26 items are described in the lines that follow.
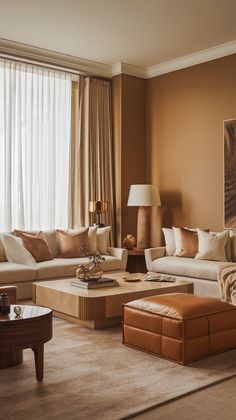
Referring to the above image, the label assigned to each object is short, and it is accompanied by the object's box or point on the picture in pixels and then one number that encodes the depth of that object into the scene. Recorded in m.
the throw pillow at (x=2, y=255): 6.50
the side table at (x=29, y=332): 3.21
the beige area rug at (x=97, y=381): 2.96
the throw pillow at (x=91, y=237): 7.24
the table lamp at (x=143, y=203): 7.60
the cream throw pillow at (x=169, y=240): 7.25
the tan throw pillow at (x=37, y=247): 6.55
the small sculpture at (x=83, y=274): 5.26
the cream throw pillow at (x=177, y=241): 7.05
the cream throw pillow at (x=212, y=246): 6.57
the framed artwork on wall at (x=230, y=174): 7.09
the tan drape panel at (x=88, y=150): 7.95
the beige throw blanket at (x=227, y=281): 5.24
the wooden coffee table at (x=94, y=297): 4.70
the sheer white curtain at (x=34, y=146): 7.12
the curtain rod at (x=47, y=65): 7.12
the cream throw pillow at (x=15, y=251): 6.36
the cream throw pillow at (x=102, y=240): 7.36
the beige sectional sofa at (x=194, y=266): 6.13
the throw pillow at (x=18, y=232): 6.74
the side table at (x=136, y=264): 7.91
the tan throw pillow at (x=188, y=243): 6.88
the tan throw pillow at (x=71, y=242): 7.00
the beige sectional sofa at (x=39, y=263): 5.90
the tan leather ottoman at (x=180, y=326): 3.80
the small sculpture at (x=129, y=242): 7.78
